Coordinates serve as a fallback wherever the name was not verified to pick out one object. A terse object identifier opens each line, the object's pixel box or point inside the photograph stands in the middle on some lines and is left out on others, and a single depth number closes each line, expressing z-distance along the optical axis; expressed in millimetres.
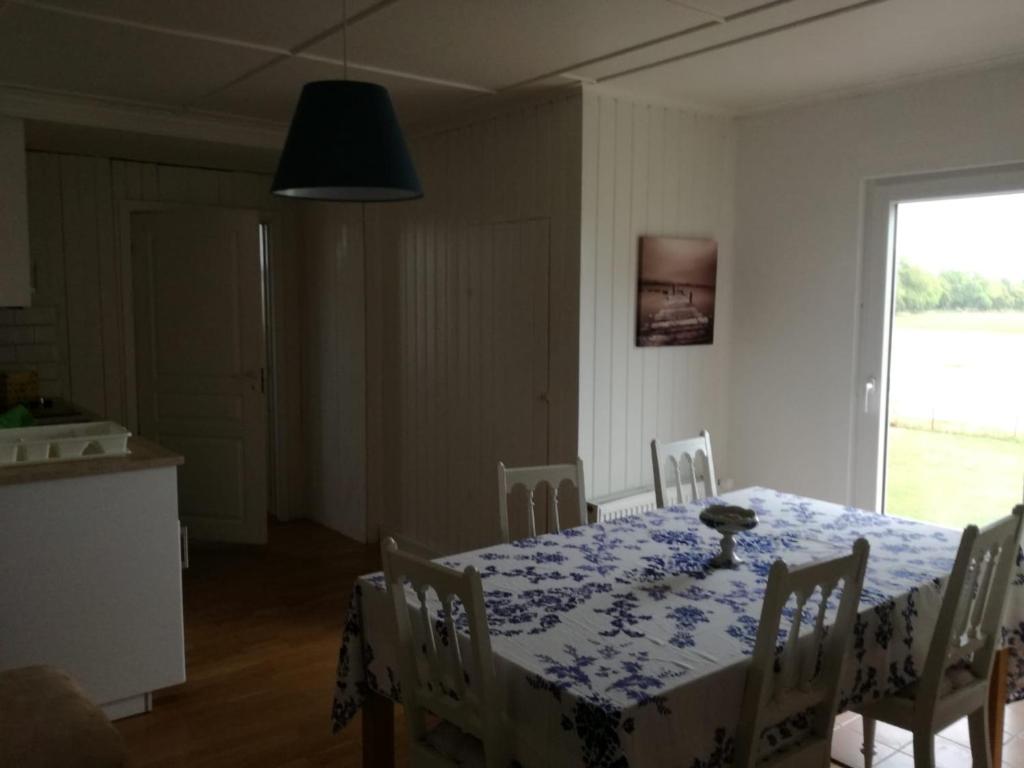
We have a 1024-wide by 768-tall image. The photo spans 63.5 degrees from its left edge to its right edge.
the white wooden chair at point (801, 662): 1651
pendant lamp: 1872
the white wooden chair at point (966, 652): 2021
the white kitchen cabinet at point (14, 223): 3748
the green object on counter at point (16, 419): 3498
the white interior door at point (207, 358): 4848
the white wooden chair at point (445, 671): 1662
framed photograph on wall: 3787
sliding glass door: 3278
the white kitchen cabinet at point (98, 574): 2715
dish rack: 2836
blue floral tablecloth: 1610
